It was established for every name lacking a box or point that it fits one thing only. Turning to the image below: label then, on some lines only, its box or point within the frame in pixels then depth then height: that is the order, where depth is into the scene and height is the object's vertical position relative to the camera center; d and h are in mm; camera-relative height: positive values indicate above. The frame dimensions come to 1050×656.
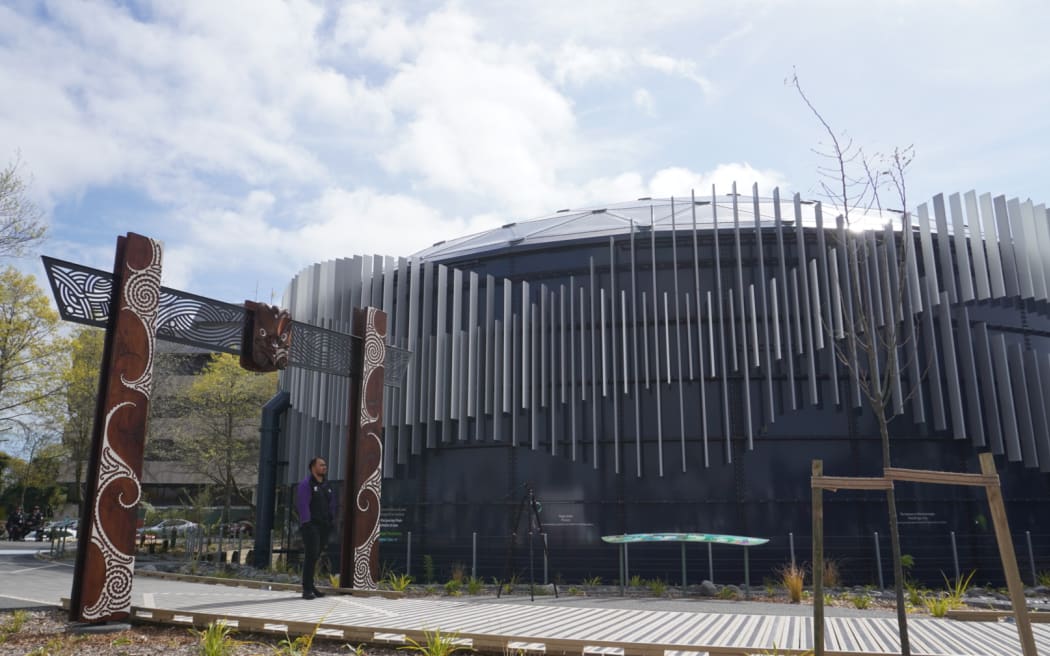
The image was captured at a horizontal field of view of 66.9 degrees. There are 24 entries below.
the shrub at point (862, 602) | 11652 -1441
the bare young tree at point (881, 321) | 6547 +3187
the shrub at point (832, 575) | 14712 -1300
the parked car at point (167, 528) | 26906 -866
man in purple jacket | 10570 -58
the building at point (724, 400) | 16641 +2232
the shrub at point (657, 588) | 14047 -1480
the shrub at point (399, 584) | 13483 -1318
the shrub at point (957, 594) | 10703 -1364
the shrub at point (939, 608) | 9492 -1239
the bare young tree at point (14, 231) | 16391 +5659
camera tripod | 13492 -39
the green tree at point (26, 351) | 27078 +5302
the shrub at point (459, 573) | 15870 -1364
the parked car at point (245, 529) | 27216 -956
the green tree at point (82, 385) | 29250 +4363
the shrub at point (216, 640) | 6371 -1106
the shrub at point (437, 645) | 6383 -1126
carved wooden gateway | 8398 +1887
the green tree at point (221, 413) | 32344 +3762
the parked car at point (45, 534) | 37094 -1283
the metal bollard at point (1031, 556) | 15577 -1029
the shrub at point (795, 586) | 12773 -1295
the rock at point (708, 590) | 13945 -1493
